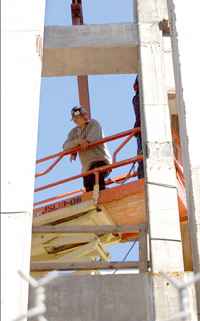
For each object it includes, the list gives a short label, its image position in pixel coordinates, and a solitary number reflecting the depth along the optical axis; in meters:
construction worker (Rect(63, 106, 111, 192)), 9.56
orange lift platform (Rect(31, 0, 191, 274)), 8.92
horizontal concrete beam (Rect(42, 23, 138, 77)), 8.32
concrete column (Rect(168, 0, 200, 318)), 6.16
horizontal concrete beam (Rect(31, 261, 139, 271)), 6.95
